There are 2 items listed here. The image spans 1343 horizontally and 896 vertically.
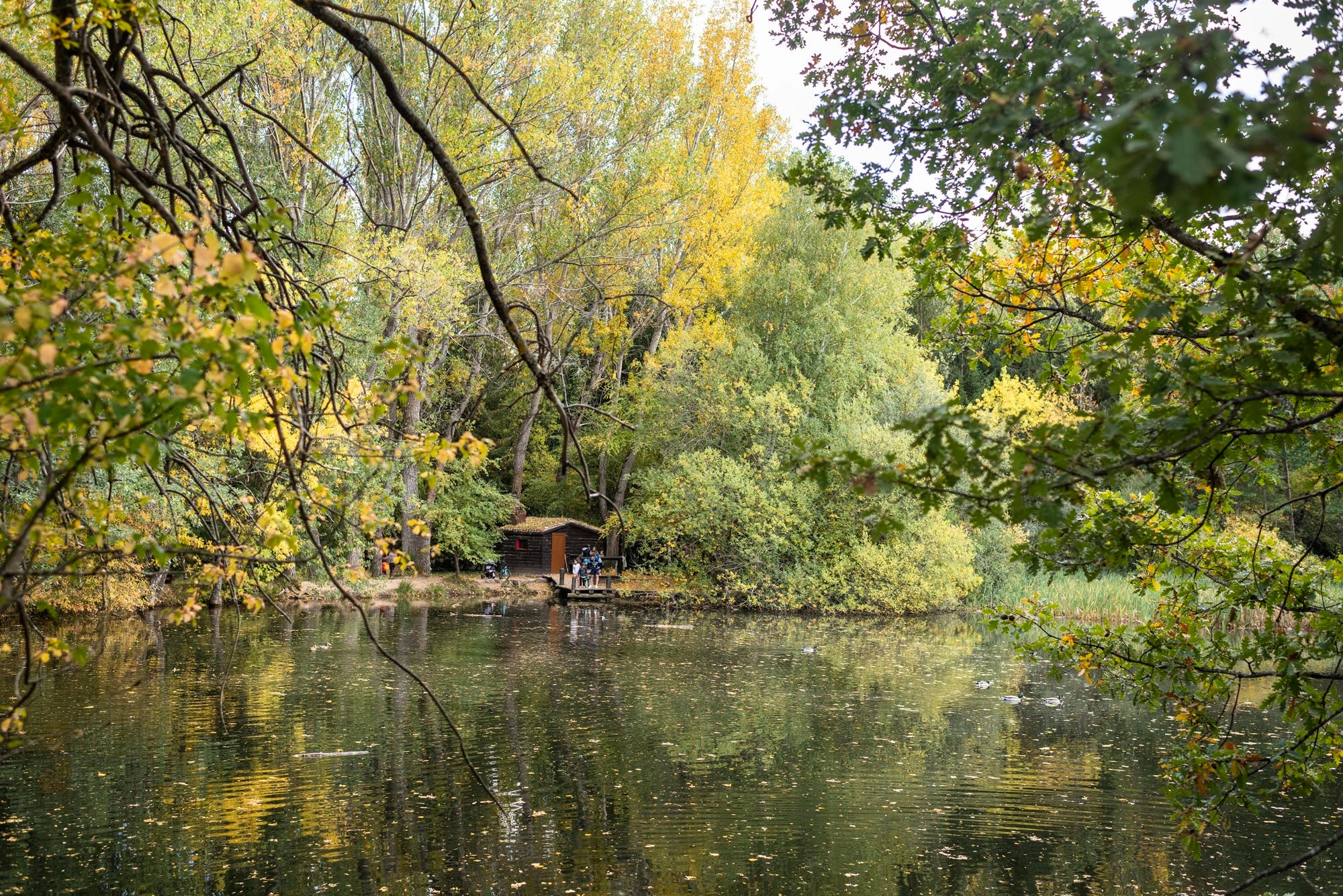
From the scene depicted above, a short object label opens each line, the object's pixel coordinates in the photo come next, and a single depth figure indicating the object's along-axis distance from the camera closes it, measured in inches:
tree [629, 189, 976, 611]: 1008.9
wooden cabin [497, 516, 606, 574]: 1368.1
